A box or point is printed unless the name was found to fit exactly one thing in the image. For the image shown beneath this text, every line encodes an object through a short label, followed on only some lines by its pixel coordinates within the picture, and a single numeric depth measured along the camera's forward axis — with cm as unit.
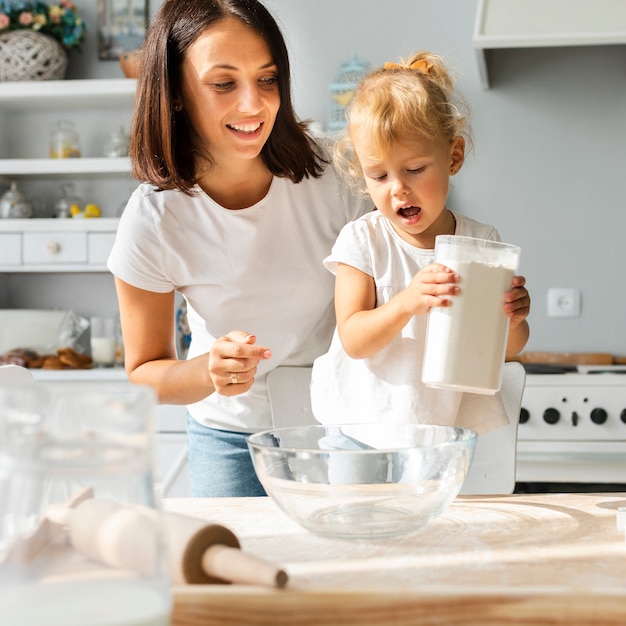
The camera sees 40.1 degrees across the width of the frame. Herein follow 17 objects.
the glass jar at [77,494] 45
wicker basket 297
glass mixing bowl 74
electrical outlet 289
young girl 122
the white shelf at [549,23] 243
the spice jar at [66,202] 307
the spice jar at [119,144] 303
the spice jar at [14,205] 303
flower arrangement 293
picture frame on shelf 313
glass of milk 290
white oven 230
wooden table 53
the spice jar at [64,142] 307
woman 137
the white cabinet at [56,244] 294
